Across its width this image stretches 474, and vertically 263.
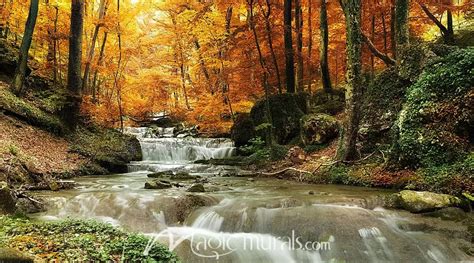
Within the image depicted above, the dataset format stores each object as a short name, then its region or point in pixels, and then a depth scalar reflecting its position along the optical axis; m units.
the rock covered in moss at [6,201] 5.93
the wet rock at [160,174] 12.38
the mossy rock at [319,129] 13.45
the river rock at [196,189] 8.77
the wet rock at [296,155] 12.70
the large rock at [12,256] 3.52
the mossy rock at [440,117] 8.39
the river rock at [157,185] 9.35
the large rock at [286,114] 15.30
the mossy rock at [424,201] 6.68
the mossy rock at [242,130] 17.06
